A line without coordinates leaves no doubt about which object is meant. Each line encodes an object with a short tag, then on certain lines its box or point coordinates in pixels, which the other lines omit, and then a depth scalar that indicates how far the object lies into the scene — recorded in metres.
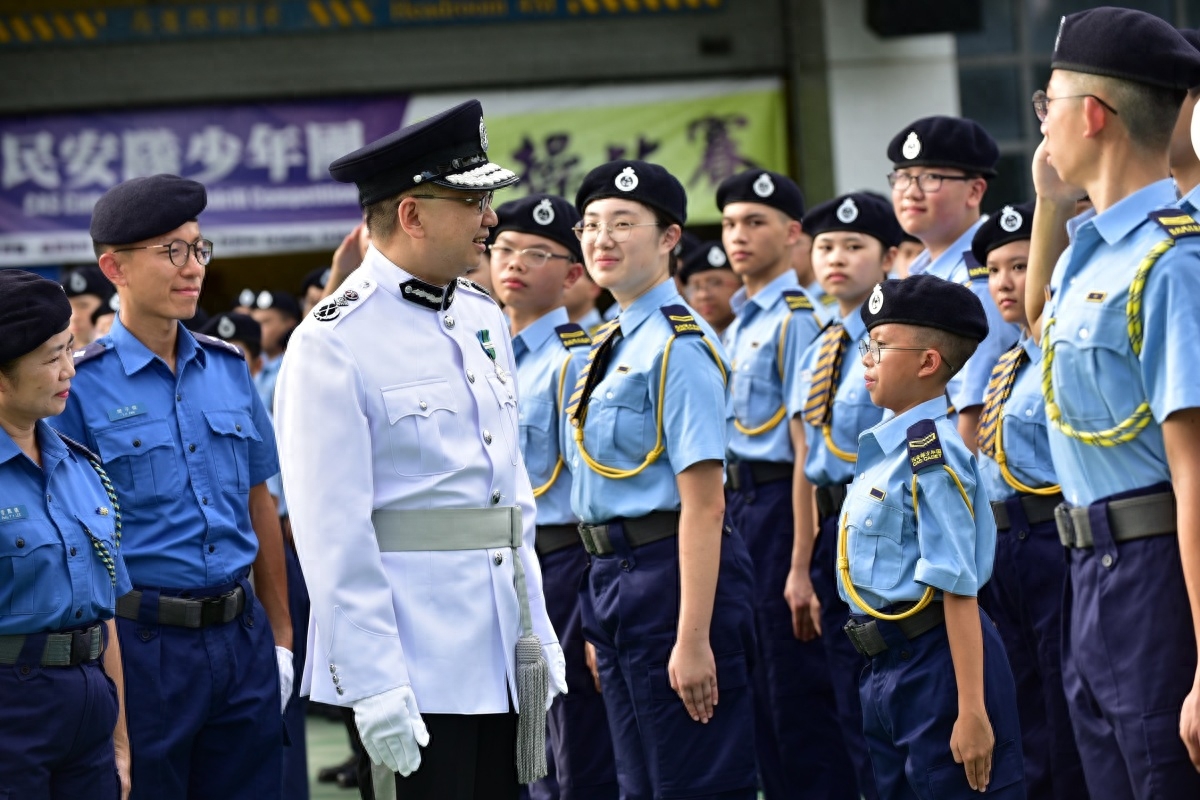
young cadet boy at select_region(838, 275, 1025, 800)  6.89
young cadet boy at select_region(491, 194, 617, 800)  9.38
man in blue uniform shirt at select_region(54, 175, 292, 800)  7.28
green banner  20.13
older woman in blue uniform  6.45
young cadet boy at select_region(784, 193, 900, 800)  9.73
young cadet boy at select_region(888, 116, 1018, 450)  9.93
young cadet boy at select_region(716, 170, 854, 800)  10.20
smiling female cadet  7.90
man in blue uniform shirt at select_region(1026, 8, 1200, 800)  5.38
